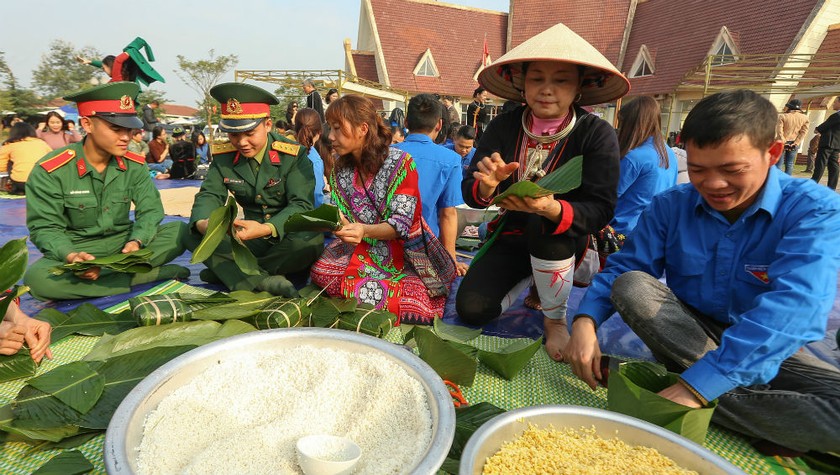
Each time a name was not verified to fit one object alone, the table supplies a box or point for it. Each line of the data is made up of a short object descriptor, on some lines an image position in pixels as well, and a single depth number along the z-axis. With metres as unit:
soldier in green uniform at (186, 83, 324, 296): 2.52
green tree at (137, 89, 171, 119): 23.77
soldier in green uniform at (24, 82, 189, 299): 2.36
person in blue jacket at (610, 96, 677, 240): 2.73
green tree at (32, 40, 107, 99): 28.44
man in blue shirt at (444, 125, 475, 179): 4.84
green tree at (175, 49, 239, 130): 26.59
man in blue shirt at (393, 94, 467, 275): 2.90
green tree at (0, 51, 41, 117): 19.68
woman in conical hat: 1.78
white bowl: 0.92
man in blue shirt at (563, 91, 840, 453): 1.17
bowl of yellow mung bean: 1.00
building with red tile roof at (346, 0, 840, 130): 13.40
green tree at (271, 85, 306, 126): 21.59
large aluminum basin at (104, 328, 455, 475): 0.87
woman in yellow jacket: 5.63
